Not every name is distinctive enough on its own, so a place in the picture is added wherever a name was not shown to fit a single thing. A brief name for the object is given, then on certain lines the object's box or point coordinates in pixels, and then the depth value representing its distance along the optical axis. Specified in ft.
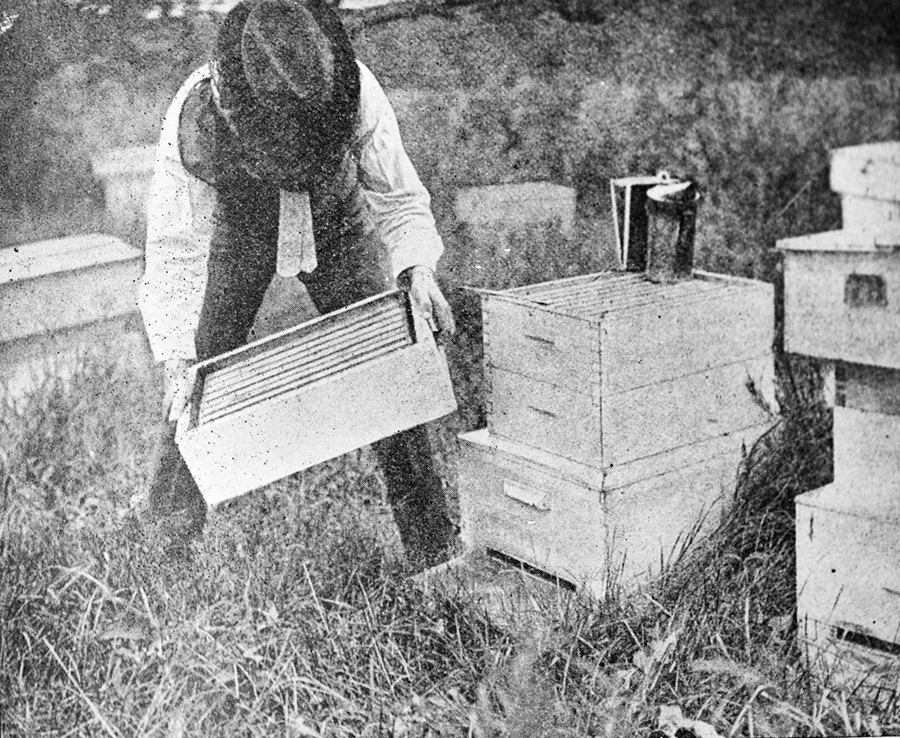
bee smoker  9.61
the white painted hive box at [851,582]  8.51
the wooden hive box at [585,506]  8.50
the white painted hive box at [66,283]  7.16
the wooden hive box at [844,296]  9.71
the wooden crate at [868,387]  10.01
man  7.44
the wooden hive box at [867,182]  11.00
